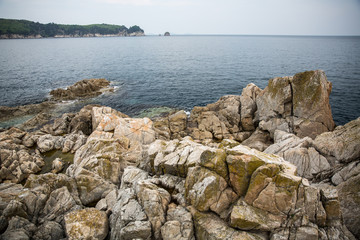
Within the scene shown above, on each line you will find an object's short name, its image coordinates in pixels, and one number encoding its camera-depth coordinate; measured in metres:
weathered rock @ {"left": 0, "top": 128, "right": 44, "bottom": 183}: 22.58
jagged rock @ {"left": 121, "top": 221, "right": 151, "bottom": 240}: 12.37
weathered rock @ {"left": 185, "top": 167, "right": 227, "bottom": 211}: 12.89
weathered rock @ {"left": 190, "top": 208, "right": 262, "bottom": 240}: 11.35
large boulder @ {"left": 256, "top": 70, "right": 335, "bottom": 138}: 25.95
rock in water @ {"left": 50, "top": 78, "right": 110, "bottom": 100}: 52.53
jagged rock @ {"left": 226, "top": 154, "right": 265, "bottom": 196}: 12.64
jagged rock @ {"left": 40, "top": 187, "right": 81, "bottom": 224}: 15.38
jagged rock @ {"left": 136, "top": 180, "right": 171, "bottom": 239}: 12.90
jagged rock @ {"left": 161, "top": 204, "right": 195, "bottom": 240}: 12.04
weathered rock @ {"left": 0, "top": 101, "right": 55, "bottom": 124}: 41.34
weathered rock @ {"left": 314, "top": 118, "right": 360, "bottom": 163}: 17.81
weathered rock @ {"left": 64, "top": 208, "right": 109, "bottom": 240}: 13.23
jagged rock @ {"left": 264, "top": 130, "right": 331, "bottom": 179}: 18.62
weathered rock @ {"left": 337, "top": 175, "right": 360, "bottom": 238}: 12.77
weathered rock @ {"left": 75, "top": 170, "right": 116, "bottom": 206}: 18.30
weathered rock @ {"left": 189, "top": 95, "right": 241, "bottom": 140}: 32.91
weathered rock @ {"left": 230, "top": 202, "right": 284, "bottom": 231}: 11.37
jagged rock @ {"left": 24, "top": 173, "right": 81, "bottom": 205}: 17.74
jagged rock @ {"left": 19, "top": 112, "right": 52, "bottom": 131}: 36.83
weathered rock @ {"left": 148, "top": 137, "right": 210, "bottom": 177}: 15.80
